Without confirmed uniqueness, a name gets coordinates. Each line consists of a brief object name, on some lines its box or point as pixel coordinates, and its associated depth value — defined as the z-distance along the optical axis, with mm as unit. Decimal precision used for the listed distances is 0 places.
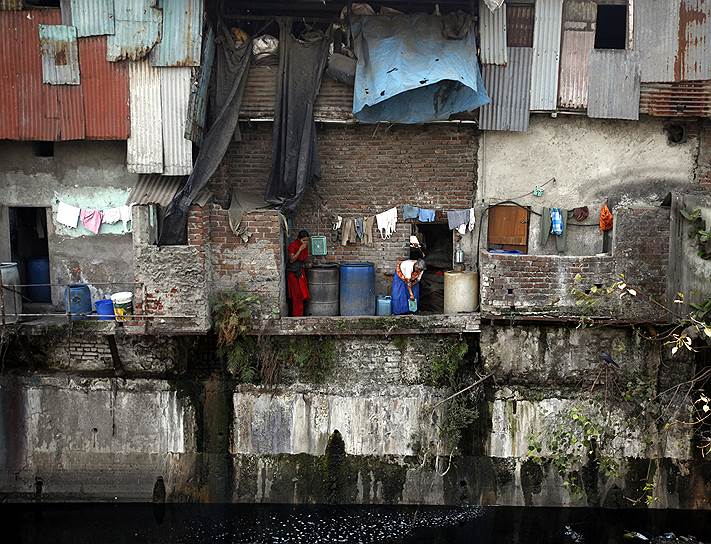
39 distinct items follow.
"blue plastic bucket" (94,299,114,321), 8958
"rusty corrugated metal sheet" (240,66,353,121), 9344
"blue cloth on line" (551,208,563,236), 9484
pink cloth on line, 9383
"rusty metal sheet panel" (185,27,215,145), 8812
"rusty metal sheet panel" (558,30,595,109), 9156
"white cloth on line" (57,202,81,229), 9383
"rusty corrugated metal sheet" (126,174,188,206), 8844
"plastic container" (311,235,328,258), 9789
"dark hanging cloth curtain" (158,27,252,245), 8664
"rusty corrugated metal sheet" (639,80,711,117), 9039
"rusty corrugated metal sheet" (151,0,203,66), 8719
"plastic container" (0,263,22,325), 8852
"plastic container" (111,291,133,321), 8656
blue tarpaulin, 8742
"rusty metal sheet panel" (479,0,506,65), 9066
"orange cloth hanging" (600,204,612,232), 9328
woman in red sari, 9375
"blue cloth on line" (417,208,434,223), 9719
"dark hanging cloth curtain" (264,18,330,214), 9219
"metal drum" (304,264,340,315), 9359
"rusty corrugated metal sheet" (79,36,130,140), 8859
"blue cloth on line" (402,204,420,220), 9742
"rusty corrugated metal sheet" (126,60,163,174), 8883
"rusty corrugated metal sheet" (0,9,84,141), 8797
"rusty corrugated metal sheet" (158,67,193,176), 8836
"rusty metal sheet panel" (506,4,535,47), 9195
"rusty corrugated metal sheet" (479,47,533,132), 9211
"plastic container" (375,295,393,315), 9484
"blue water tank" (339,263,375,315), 9367
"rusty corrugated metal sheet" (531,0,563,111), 9102
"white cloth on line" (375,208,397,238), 9719
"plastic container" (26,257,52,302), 9719
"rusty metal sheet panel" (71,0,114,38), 8727
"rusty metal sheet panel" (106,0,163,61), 8727
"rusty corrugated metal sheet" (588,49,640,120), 9094
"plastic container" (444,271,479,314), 9258
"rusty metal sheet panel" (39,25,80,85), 8805
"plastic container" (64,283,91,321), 8969
